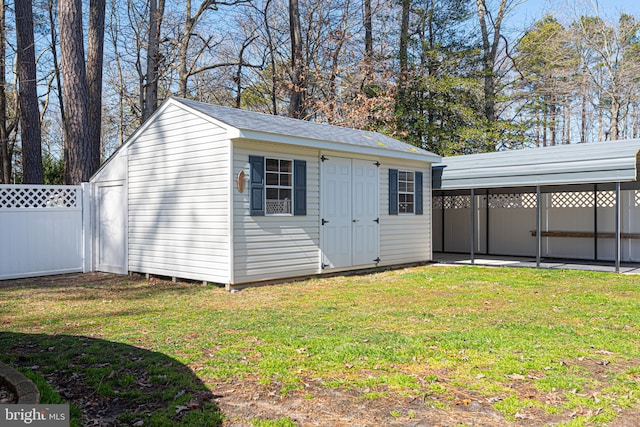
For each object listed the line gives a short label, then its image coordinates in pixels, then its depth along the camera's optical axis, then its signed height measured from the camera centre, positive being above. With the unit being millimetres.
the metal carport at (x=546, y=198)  10047 +308
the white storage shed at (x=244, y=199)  8359 +200
